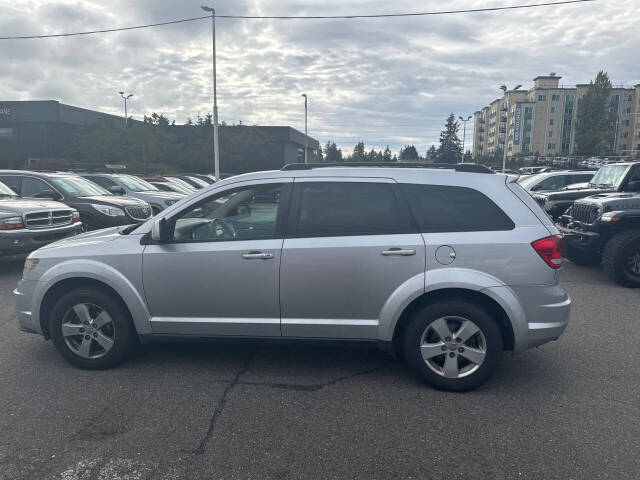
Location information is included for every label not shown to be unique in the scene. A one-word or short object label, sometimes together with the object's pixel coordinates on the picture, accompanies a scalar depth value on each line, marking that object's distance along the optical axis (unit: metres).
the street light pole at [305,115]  45.16
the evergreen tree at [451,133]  61.53
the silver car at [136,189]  14.01
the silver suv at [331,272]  3.87
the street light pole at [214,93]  23.42
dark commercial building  47.19
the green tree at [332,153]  82.01
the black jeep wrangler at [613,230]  7.69
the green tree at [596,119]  73.88
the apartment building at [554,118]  97.94
